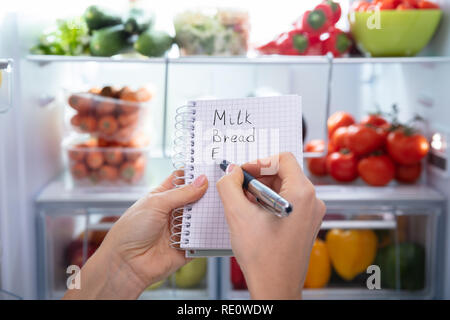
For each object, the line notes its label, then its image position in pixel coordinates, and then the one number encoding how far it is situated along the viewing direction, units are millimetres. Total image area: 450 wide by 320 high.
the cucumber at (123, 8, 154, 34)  1175
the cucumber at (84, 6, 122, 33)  1169
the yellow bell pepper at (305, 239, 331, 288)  1222
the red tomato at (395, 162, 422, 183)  1259
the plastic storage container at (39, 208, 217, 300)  1198
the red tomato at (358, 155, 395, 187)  1222
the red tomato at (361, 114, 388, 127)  1275
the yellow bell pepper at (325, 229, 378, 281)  1213
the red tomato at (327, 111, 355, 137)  1321
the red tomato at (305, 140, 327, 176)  1272
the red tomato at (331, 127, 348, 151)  1268
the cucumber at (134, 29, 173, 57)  1152
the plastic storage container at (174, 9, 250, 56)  1171
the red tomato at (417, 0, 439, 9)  1171
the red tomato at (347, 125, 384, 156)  1224
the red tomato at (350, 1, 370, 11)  1198
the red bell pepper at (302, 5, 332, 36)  1161
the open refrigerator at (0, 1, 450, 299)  1115
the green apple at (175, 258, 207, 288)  1239
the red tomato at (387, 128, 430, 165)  1198
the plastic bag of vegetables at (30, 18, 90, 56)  1184
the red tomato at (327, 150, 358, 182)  1249
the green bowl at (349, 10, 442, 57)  1160
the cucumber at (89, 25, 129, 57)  1154
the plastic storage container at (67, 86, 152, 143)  1181
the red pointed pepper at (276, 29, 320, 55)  1185
